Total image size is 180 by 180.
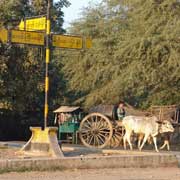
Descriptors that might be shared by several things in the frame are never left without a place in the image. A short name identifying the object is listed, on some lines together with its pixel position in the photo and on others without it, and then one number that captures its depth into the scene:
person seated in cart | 24.77
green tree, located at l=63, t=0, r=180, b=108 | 25.08
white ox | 20.95
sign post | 16.61
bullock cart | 24.83
